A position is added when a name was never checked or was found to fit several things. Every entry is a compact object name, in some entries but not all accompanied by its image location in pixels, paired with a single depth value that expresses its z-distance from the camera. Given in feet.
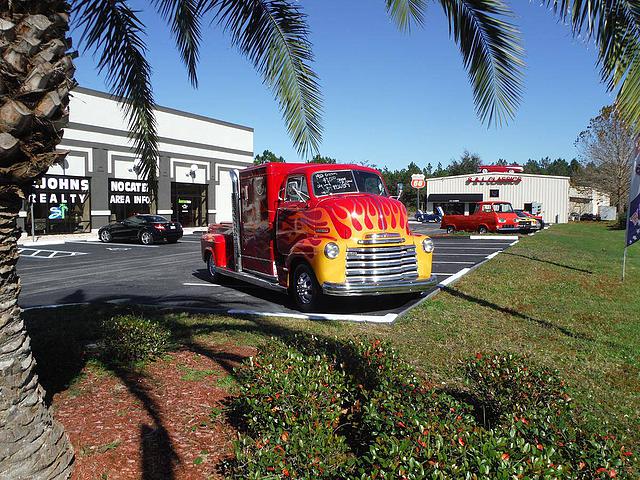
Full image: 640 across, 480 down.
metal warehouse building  183.83
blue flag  32.58
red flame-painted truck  25.85
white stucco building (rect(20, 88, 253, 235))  93.04
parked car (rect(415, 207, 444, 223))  184.60
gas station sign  151.05
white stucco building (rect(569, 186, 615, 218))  224.53
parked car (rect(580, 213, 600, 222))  207.83
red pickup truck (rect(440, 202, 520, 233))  95.66
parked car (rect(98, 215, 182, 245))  78.33
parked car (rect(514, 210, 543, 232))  98.02
